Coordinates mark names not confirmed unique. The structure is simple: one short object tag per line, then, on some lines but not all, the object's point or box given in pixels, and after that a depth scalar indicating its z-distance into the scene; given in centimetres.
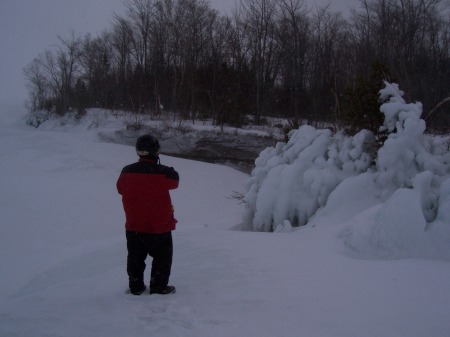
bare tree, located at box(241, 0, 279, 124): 2277
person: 304
